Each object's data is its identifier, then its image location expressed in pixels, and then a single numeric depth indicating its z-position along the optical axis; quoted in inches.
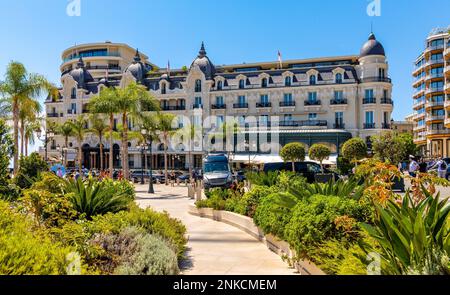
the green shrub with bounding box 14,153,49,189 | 593.6
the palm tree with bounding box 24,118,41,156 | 1166.3
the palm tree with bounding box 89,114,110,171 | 1710.9
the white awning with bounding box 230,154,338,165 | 1444.4
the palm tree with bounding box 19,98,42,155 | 1042.6
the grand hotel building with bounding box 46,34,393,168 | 1734.7
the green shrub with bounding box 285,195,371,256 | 216.5
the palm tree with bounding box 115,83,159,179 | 1155.3
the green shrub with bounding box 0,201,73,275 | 132.3
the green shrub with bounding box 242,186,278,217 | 393.7
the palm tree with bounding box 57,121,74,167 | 1912.6
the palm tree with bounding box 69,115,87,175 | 1834.9
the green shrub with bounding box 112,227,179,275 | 186.4
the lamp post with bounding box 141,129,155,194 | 973.9
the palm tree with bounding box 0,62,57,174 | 997.8
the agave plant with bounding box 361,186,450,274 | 137.9
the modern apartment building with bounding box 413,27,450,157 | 2081.7
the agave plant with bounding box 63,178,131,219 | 297.3
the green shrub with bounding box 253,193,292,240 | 274.2
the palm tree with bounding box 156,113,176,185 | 1587.1
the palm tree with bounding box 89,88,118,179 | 1148.5
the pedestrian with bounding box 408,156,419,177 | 700.3
